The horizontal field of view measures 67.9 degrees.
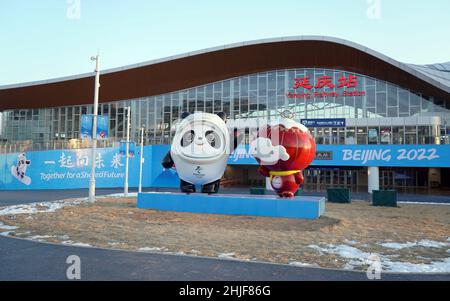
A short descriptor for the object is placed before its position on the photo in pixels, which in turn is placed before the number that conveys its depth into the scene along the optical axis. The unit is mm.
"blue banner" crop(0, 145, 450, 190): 27016
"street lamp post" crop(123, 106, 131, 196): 21703
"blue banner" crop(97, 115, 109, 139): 16516
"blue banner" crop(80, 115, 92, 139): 15922
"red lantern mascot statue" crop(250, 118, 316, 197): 12906
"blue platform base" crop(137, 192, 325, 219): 12750
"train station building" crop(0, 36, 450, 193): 29078
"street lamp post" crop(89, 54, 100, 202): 16391
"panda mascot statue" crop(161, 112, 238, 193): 12531
